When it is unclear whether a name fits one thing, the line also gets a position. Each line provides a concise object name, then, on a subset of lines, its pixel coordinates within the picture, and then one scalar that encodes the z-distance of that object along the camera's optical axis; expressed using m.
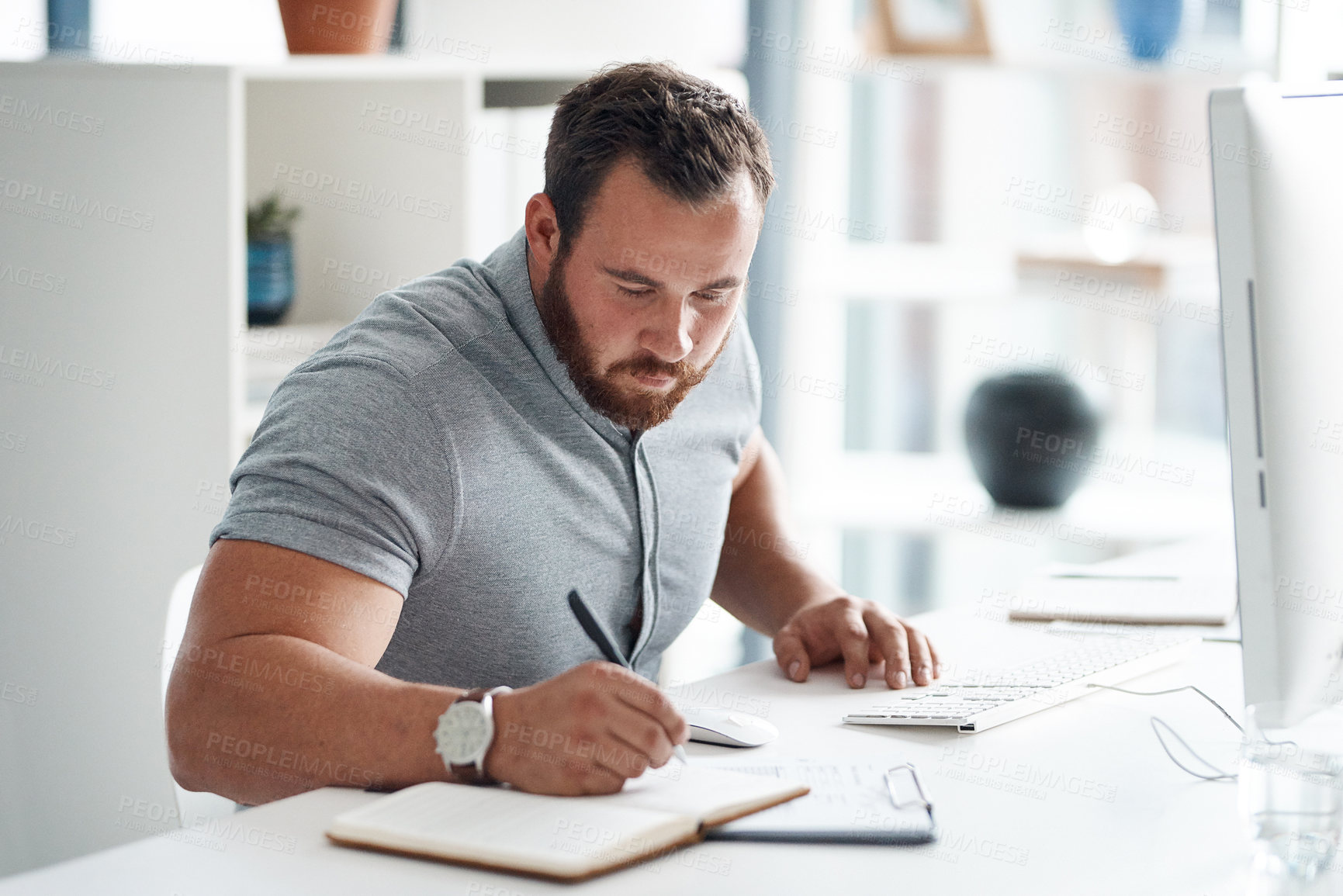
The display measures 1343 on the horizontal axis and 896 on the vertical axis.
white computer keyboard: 2.71
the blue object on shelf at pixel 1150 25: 3.77
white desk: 2.32
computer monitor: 2.40
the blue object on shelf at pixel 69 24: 3.66
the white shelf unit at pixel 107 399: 3.30
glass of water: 2.47
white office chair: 2.82
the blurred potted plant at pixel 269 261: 3.51
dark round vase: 3.72
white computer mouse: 2.66
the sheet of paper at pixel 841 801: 2.51
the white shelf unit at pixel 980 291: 3.85
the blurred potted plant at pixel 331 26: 3.50
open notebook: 2.32
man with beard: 2.57
